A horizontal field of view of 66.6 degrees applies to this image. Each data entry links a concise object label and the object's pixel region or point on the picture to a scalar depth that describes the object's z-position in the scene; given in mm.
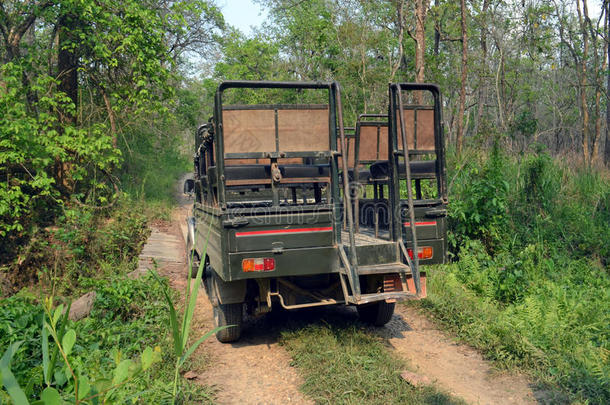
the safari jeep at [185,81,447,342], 4395
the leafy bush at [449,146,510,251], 7598
